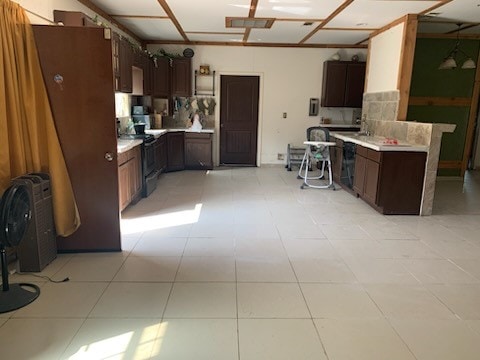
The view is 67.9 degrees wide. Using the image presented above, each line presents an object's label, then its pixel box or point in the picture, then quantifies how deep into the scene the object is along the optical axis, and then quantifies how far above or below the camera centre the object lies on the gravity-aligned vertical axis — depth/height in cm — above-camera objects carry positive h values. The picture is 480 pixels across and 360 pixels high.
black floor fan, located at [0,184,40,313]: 234 -86
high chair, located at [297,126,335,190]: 600 -56
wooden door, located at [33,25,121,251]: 296 -13
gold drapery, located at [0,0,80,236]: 277 -14
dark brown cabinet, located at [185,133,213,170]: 735 -89
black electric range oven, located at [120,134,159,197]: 519 -85
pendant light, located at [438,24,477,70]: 570 +87
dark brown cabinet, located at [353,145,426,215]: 449 -85
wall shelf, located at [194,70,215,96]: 776 +49
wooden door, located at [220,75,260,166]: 785 -23
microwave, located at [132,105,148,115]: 653 -8
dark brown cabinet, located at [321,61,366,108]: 741 +59
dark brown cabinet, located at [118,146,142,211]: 418 -87
